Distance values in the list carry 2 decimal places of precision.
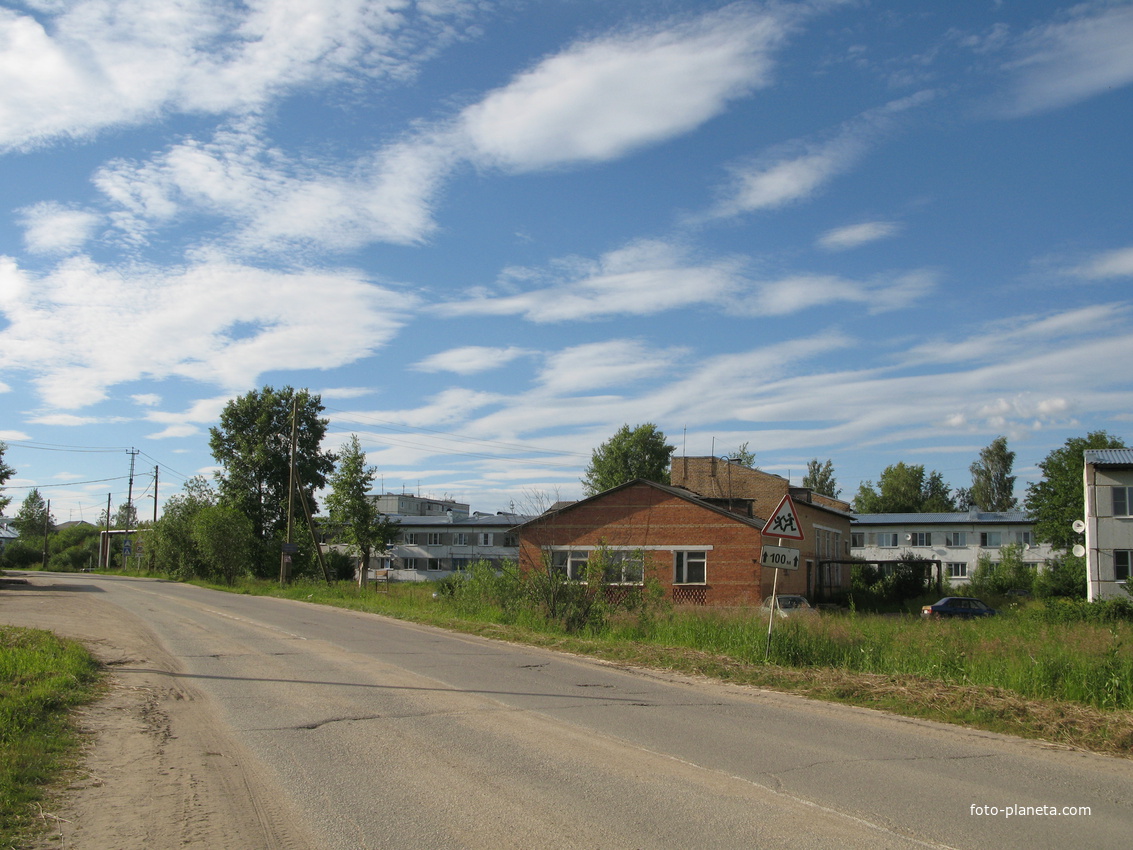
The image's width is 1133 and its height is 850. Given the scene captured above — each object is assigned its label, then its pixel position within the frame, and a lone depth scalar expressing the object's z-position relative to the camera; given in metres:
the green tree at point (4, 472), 47.78
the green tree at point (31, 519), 133.25
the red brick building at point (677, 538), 35.94
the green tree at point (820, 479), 100.81
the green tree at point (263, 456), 65.31
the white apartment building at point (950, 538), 69.69
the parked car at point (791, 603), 28.07
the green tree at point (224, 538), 53.94
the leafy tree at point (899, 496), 98.25
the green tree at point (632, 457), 78.12
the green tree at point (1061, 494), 56.78
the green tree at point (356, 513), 62.16
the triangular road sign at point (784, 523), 14.13
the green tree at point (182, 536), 62.16
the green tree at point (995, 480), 98.75
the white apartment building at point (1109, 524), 40.44
